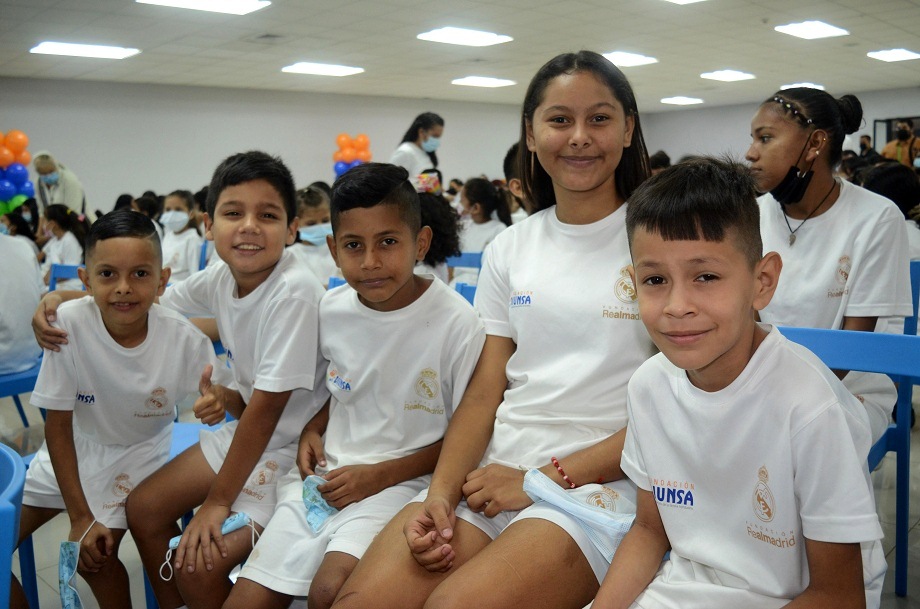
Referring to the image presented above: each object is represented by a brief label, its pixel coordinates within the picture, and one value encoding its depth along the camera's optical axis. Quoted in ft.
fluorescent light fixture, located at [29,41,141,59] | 26.90
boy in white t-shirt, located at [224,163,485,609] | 4.85
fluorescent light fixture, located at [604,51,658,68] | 33.63
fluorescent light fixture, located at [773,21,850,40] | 27.91
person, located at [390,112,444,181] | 20.81
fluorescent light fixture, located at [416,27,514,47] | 27.99
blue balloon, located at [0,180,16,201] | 27.37
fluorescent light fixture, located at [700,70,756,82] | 39.75
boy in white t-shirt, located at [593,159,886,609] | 3.02
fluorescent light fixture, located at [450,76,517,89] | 39.90
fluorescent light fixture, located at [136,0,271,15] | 22.01
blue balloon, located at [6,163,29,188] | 28.55
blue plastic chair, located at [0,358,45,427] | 8.05
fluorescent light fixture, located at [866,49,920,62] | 33.76
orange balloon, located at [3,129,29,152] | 29.43
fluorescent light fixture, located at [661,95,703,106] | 51.80
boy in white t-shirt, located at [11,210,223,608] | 5.44
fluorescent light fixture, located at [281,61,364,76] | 33.78
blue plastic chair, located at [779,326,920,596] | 4.18
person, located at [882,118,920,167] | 24.90
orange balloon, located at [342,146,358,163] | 41.60
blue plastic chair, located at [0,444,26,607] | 2.57
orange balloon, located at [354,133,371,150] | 42.50
